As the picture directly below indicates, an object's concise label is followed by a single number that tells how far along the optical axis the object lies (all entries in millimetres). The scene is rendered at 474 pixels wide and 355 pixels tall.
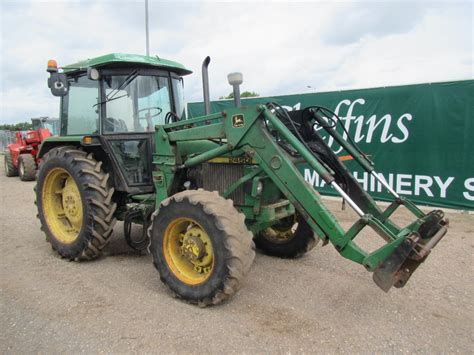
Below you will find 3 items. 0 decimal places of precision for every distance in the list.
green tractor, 3199
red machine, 13086
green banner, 6609
